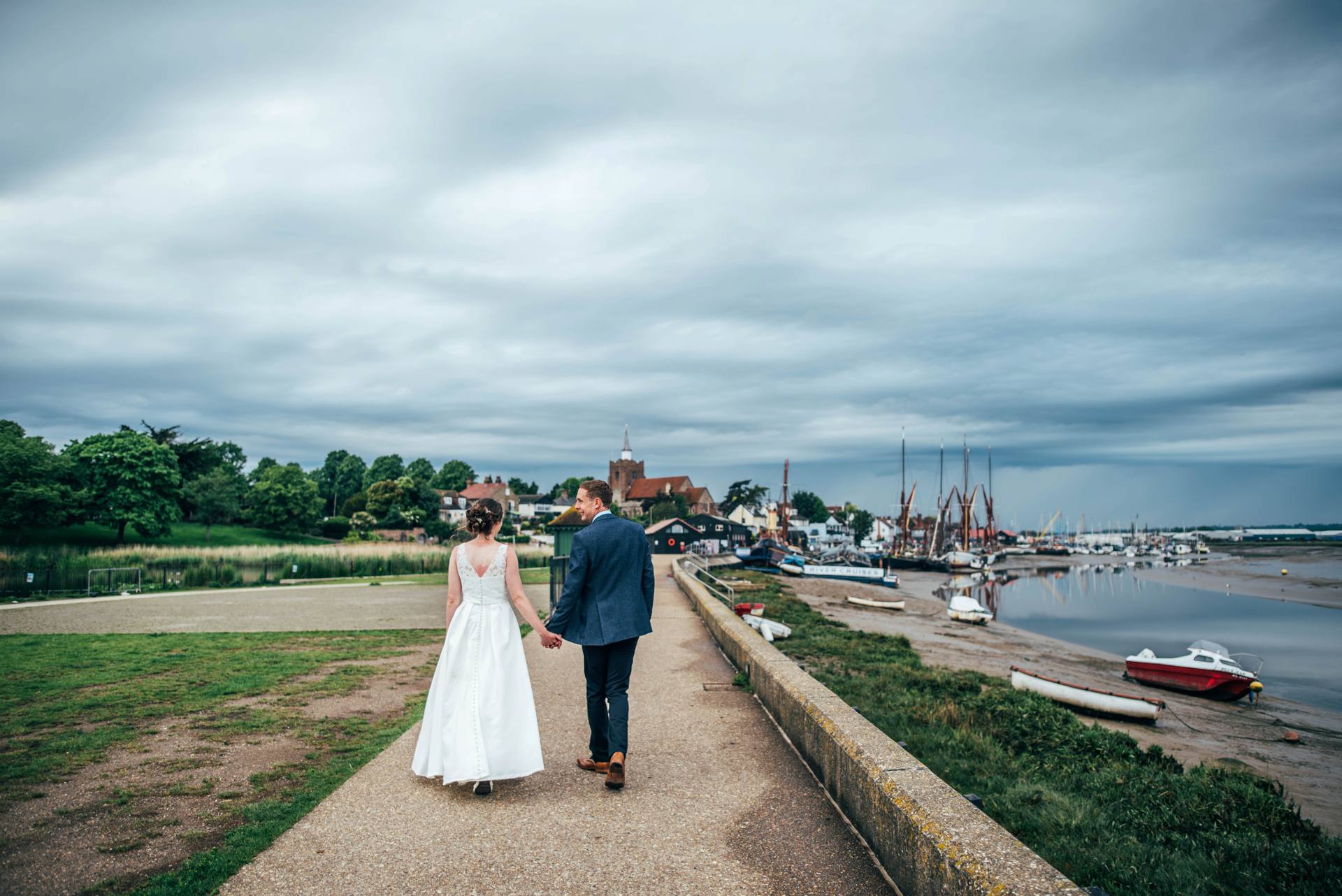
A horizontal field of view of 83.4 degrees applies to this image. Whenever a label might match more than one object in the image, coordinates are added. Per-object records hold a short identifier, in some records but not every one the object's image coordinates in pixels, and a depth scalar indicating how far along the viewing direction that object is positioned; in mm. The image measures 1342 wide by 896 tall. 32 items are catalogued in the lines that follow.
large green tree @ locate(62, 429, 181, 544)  55500
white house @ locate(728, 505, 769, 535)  130500
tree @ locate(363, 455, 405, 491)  116812
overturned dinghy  14430
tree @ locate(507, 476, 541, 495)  161000
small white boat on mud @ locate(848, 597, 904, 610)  39384
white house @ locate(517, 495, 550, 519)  140875
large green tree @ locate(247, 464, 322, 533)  73875
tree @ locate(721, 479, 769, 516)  142750
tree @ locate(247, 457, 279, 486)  116938
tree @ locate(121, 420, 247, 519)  72312
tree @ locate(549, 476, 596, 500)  145400
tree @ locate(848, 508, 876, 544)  168375
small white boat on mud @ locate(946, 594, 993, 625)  33812
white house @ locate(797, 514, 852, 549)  142750
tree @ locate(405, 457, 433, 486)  118500
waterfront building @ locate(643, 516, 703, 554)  75312
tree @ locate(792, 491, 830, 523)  168625
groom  5023
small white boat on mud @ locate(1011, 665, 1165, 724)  14734
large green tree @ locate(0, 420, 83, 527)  48656
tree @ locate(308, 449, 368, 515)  127188
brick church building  127000
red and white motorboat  18422
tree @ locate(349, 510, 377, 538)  80944
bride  4852
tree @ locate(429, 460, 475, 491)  139962
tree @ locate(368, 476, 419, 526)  87562
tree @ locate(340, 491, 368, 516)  96875
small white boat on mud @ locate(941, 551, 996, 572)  81250
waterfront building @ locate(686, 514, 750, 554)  77562
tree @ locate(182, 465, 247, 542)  70750
